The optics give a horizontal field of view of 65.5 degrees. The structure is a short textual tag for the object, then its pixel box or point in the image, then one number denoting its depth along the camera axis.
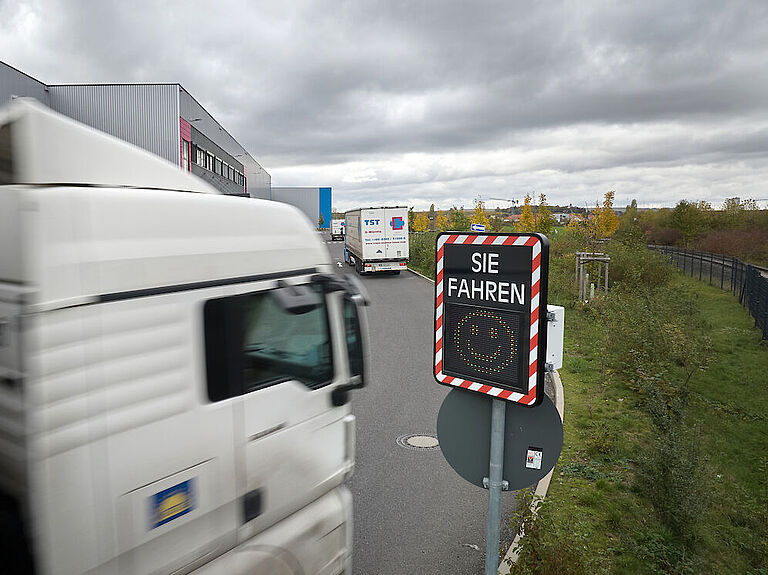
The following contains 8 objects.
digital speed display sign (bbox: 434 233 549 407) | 3.53
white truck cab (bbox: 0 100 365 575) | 2.65
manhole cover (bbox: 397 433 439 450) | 7.89
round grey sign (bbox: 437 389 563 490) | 3.74
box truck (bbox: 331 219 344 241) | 87.50
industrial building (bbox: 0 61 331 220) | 28.83
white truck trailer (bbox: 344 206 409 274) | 29.59
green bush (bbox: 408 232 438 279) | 34.12
